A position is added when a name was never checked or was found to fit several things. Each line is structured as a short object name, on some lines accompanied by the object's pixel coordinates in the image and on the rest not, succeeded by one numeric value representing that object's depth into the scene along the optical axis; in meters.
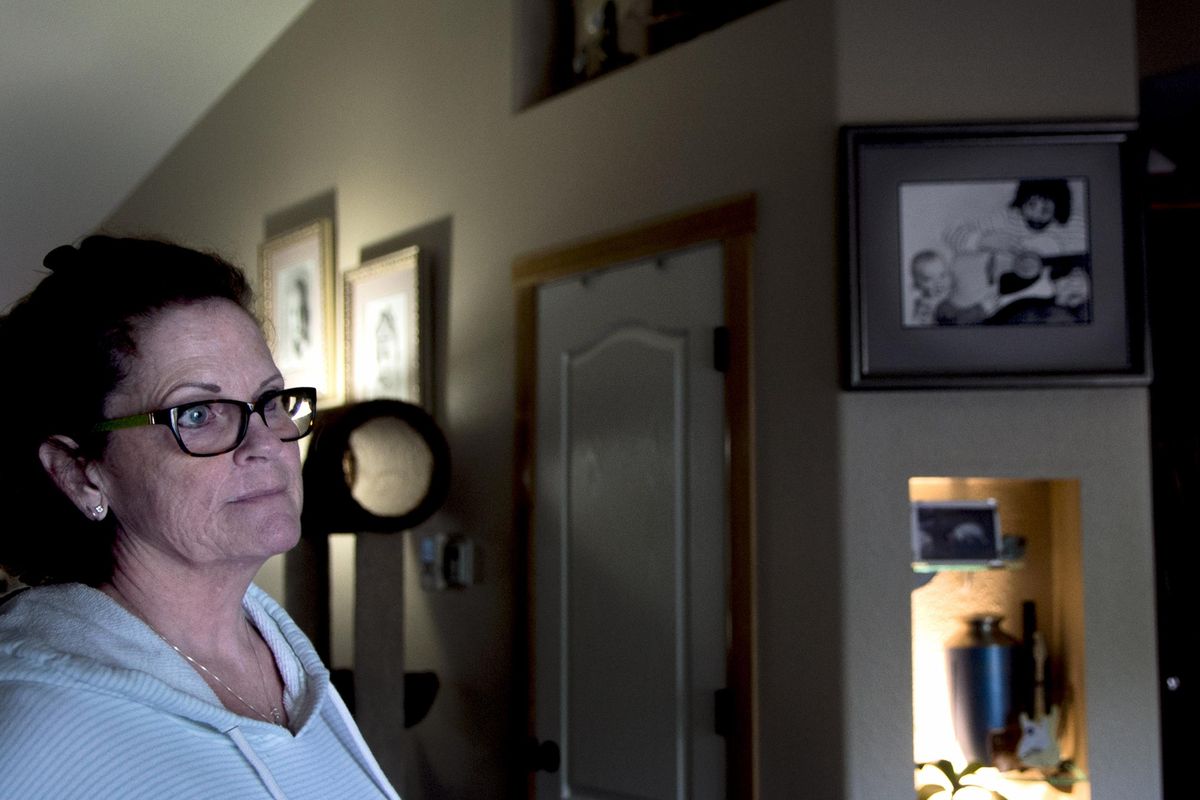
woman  1.14
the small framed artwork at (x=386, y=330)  3.78
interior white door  2.78
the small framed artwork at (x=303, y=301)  4.36
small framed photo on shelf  2.50
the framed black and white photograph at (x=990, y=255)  2.43
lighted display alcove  2.50
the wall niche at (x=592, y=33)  3.03
